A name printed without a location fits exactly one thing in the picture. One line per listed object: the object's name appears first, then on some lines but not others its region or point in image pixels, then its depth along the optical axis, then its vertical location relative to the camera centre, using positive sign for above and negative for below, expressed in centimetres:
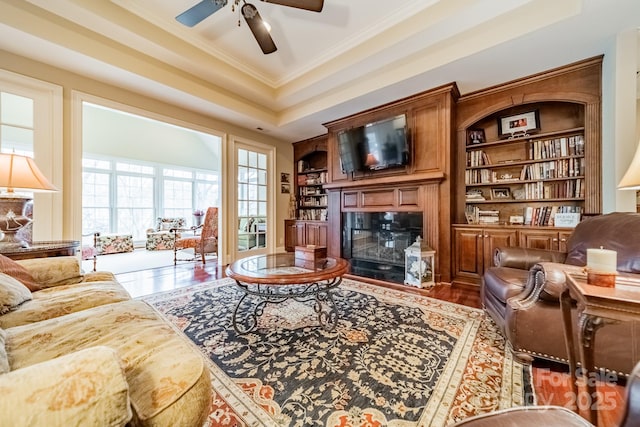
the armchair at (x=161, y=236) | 667 -63
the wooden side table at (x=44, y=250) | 191 -31
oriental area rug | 120 -95
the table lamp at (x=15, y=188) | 192 +19
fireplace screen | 365 -46
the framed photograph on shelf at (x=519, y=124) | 316 +114
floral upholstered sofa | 51 -50
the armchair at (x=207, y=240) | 464 -54
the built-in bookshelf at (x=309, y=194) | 531 +40
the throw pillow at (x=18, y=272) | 151 -38
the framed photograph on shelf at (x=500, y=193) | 333 +24
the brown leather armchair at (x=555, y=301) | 131 -56
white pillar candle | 102 -21
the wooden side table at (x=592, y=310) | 89 -37
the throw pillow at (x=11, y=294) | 121 -42
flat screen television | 353 +100
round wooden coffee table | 181 -48
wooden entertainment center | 279 +59
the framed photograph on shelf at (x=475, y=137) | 348 +105
